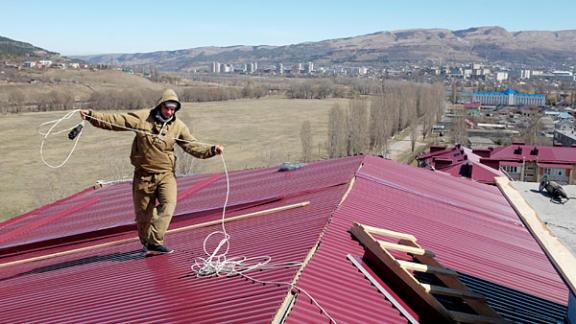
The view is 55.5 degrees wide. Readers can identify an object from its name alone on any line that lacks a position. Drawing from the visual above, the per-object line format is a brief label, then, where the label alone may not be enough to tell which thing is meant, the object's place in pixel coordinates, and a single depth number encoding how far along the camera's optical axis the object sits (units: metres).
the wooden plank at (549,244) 4.29
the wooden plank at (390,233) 6.24
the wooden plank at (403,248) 5.77
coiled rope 5.00
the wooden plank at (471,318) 4.51
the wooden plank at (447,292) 4.96
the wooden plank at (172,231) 7.44
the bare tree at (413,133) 52.28
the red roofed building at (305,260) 4.55
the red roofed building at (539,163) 30.78
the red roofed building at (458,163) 18.50
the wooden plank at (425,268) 5.28
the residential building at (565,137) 54.47
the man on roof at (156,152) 5.57
